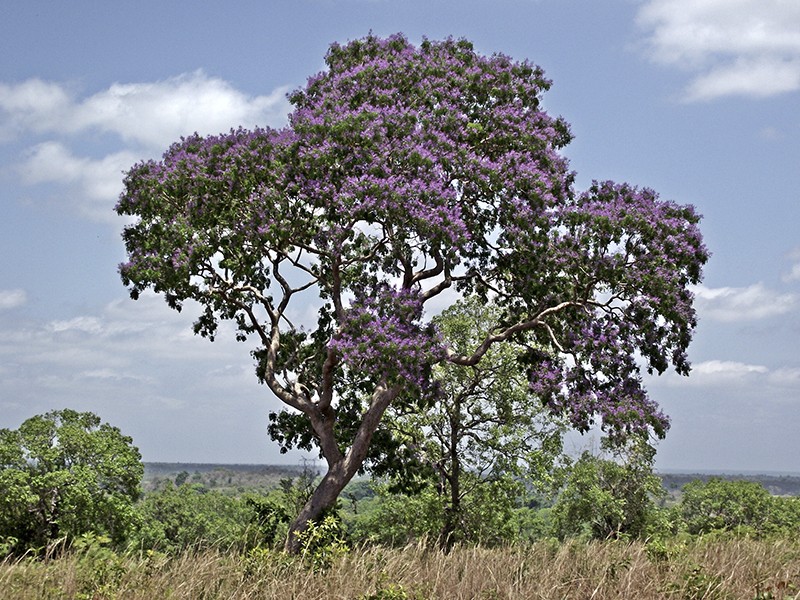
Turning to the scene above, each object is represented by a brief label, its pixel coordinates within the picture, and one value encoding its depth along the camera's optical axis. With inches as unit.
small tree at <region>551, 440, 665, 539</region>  1437.0
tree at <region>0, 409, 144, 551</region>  1012.5
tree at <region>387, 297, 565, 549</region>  1027.9
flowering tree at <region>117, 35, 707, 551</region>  591.8
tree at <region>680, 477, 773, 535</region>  1710.1
